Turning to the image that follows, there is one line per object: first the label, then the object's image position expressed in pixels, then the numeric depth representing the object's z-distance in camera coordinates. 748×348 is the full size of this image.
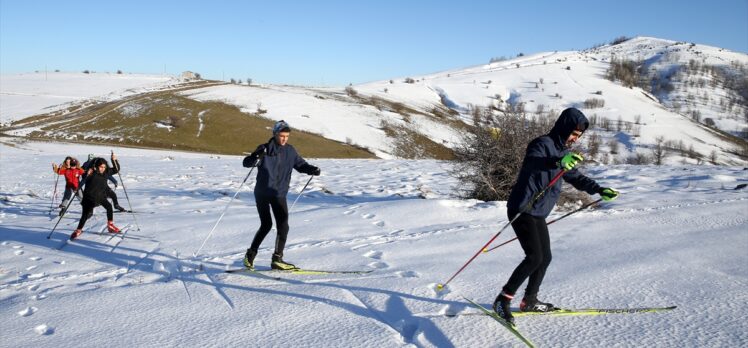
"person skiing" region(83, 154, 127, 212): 9.91
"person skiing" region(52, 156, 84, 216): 12.03
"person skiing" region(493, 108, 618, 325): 4.56
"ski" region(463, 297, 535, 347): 4.16
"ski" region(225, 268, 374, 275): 6.64
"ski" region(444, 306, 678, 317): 4.80
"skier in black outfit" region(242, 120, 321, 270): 6.54
